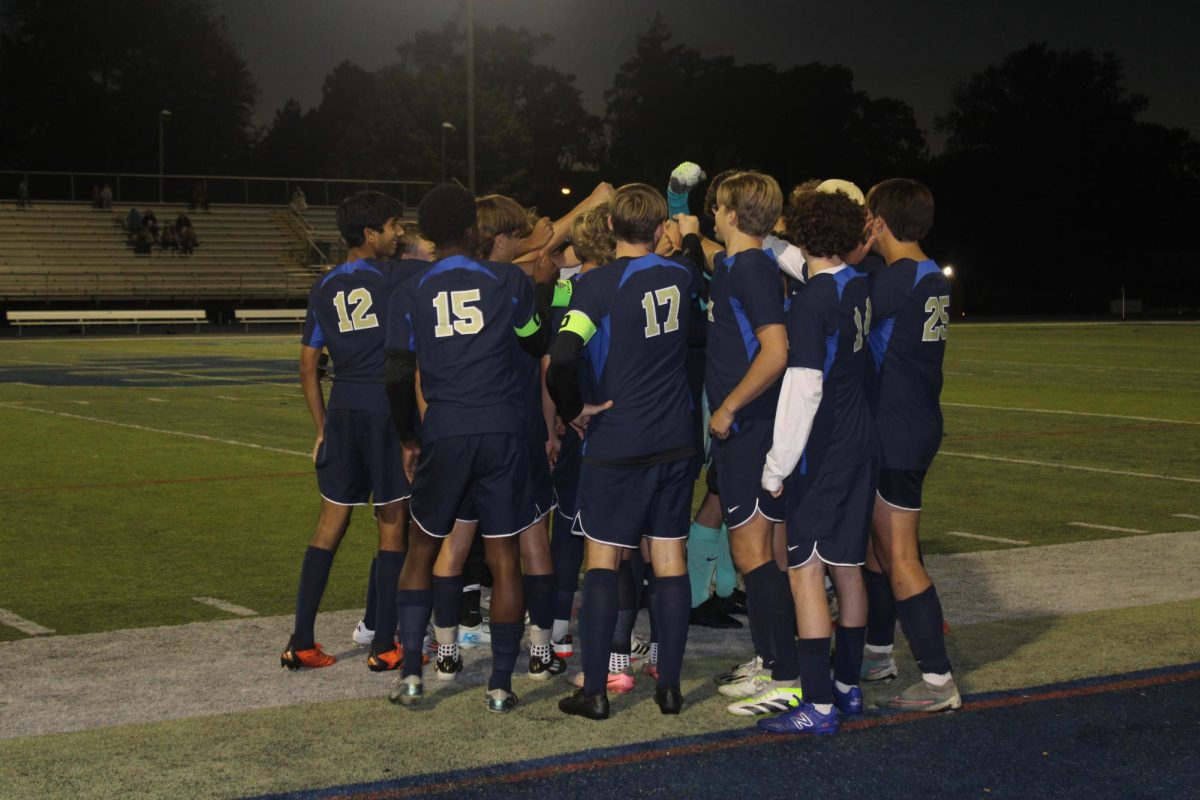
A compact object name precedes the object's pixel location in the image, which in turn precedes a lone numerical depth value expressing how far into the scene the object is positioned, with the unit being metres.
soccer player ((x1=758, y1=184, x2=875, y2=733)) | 5.27
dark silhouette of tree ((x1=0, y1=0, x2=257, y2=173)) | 74.81
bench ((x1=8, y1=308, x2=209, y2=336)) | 42.72
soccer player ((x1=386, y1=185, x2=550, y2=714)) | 5.54
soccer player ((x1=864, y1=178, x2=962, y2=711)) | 5.64
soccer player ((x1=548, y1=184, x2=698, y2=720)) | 5.40
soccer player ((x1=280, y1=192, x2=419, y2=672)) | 6.14
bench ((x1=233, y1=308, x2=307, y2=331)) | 46.03
